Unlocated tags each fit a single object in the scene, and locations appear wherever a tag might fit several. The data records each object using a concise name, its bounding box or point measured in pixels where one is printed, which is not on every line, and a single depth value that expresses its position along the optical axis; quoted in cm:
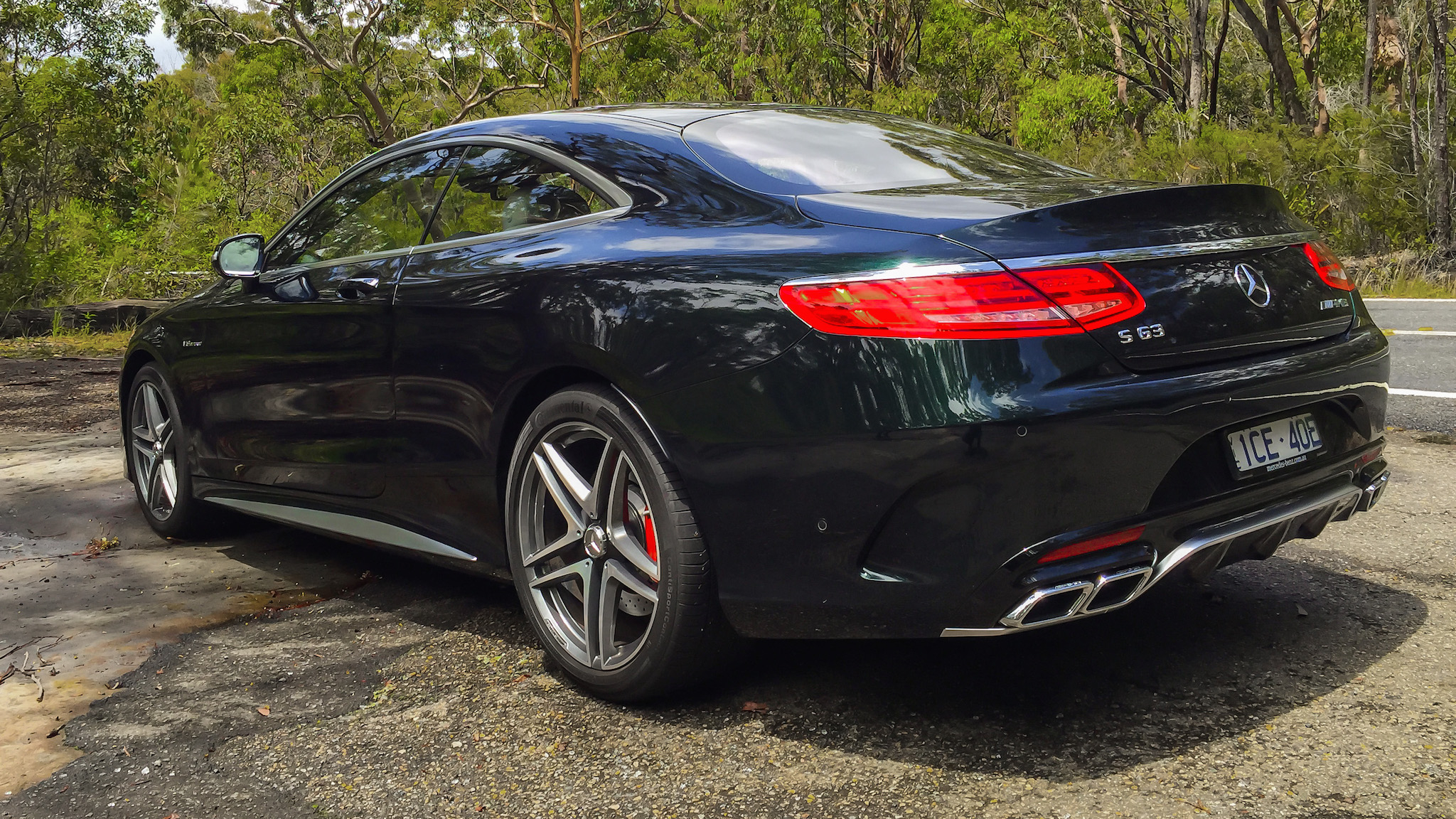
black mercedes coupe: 230
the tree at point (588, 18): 2570
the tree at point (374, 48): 2766
